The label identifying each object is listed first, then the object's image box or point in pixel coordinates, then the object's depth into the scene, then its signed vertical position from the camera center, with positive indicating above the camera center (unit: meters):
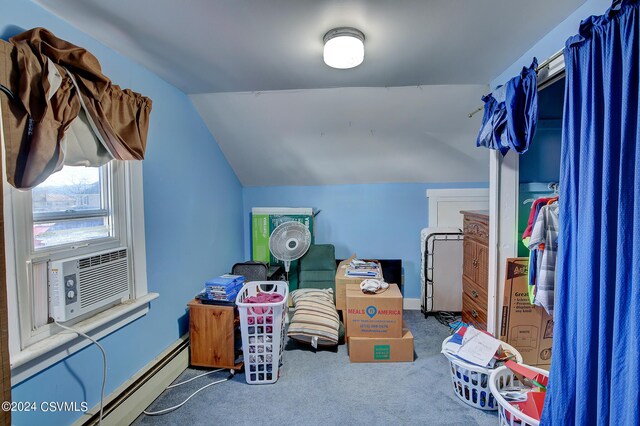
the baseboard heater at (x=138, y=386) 1.56 -1.09
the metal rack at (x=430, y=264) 3.17 -0.68
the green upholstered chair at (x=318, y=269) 3.28 -0.75
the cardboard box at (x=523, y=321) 1.98 -0.81
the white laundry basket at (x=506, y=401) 1.37 -1.01
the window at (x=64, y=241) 1.22 -0.19
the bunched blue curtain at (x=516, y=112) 1.51 +0.46
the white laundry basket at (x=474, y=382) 1.82 -1.13
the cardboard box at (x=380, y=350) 2.39 -1.19
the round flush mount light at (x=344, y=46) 1.53 +0.80
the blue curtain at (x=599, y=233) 1.00 -0.13
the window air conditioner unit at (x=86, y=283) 1.36 -0.40
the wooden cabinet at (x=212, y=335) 2.23 -0.99
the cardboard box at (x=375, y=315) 2.41 -0.93
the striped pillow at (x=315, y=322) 2.52 -1.04
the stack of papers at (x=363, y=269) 2.88 -0.68
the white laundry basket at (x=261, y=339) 2.08 -0.97
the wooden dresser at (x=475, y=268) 2.34 -0.58
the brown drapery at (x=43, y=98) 1.12 +0.44
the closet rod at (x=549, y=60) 1.37 +0.66
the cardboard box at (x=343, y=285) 2.82 -0.78
